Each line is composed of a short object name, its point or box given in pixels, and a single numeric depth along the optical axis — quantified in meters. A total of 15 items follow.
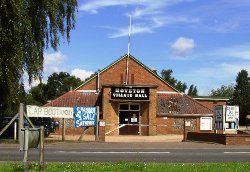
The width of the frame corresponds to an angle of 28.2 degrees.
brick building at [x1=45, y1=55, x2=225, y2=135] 44.56
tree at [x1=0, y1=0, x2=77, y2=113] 22.73
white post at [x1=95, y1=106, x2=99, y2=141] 30.15
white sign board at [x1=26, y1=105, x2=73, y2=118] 29.25
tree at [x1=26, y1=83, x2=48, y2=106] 87.28
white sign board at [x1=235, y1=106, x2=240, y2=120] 32.19
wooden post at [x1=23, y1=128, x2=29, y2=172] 11.23
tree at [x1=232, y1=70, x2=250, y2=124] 88.63
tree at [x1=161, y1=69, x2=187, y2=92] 114.38
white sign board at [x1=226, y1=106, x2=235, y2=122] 31.98
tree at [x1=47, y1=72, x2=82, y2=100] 100.25
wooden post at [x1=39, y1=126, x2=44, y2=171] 11.98
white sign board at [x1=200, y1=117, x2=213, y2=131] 48.03
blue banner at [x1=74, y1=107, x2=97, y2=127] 30.66
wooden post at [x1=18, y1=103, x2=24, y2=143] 20.00
